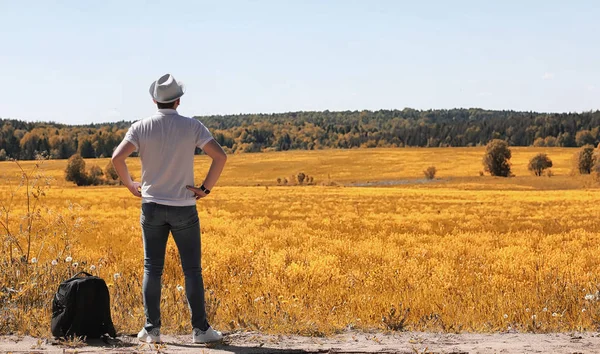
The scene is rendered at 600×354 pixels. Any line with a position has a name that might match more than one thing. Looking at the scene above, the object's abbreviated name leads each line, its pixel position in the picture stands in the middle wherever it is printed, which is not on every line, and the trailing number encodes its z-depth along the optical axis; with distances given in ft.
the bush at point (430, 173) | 305.12
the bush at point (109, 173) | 312.91
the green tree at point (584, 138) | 512.59
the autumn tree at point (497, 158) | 313.53
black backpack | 17.80
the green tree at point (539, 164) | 326.44
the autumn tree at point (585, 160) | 284.20
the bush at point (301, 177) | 306.72
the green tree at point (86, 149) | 512.63
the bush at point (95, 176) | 306.66
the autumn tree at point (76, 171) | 300.20
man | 17.39
